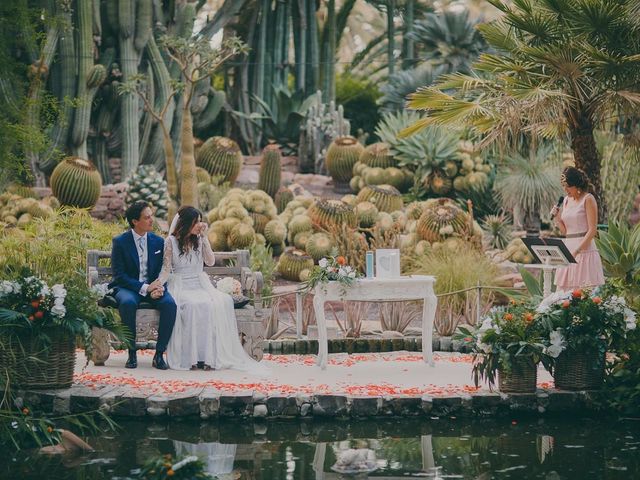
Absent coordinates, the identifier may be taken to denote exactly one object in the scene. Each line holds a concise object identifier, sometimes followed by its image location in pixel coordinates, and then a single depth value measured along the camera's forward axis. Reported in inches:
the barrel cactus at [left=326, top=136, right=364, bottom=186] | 894.4
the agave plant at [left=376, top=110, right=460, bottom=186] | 809.2
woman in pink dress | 375.6
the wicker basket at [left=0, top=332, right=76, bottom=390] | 307.6
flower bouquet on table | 346.9
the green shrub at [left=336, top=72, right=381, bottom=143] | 1202.0
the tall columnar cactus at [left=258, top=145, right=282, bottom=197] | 809.5
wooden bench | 356.8
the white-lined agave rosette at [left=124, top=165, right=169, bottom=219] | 773.9
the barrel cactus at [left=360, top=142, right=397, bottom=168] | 855.1
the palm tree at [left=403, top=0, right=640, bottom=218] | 461.7
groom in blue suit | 354.3
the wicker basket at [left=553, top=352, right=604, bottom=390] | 311.9
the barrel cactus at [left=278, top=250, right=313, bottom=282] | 612.1
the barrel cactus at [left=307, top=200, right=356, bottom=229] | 642.8
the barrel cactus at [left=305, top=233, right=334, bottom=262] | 620.7
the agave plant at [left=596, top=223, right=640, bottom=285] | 387.2
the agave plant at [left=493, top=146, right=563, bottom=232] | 751.1
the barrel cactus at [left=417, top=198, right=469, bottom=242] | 601.6
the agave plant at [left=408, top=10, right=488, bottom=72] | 1074.1
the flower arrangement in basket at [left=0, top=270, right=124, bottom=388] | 304.2
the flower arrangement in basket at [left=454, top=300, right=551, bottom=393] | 305.4
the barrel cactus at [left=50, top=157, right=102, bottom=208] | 743.7
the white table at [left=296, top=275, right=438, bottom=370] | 350.3
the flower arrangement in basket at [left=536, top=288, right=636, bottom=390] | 307.1
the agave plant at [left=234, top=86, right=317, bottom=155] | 1048.2
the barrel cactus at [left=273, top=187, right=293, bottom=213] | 786.8
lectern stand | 349.4
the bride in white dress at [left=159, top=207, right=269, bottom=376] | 355.9
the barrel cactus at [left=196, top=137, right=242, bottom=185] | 869.8
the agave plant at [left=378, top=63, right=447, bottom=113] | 1054.4
